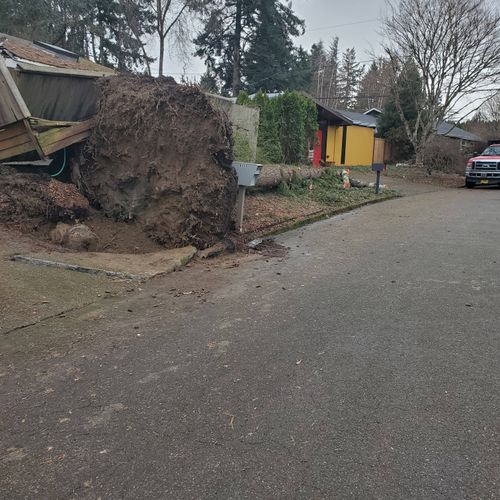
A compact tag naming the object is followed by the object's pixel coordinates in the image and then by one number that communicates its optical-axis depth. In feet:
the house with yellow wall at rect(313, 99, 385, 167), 89.15
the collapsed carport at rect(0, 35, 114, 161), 25.21
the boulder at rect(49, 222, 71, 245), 24.20
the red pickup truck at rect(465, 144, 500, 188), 70.13
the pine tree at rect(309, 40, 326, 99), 213.69
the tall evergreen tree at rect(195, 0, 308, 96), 122.01
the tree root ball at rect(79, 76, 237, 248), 25.91
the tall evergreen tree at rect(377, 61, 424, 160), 87.10
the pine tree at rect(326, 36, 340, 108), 218.20
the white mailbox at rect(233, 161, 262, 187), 28.45
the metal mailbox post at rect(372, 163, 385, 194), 54.52
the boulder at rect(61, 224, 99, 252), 23.98
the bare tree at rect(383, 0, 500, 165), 72.64
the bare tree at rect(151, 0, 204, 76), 105.09
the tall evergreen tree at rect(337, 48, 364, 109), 220.64
